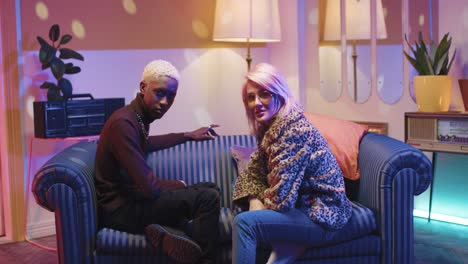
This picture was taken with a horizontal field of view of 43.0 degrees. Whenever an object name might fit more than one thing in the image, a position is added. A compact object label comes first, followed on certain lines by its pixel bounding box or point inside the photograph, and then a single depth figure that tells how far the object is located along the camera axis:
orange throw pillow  2.93
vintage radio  3.51
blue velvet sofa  2.55
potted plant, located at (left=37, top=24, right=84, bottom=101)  3.76
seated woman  2.41
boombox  3.62
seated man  2.62
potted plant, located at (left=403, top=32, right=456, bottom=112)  3.69
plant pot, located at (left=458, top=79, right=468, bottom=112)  3.64
